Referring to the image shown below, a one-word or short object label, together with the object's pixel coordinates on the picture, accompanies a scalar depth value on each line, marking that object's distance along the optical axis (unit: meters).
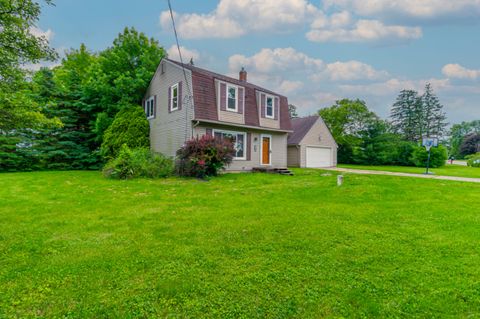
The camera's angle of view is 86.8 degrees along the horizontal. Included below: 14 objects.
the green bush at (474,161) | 25.36
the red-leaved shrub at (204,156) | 11.09
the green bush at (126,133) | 14.88
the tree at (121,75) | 16.14
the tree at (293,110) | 44.59
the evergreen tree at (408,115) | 48.12
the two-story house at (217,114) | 12.82
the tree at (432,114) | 48.72
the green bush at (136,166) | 11.10
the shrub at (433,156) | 23.52
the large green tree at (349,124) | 27.91
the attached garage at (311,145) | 20.52
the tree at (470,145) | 43.28
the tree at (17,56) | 3.95
